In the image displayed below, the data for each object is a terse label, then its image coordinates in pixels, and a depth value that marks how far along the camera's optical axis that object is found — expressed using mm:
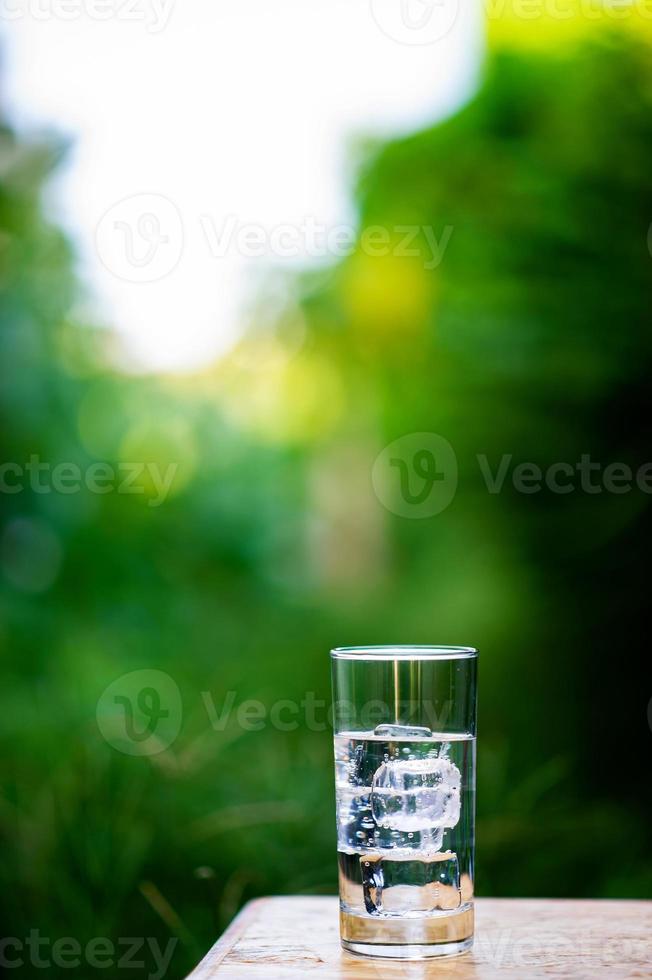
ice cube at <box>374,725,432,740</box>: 1432
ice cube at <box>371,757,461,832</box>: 1429
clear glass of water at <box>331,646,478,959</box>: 1424
